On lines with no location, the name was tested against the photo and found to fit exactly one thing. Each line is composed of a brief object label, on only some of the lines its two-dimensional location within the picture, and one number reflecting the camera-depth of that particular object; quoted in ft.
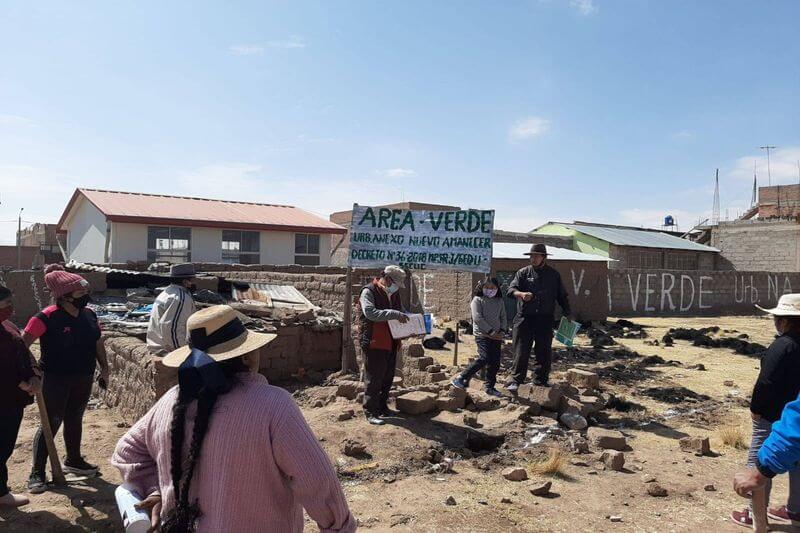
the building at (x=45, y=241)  98.80
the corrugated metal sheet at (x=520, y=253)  62.49
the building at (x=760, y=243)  111.86
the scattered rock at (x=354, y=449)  19.07
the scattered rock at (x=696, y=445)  20.89
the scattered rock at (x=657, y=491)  16.94
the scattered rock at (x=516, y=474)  17.72
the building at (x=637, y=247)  102.73
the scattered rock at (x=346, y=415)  22.18
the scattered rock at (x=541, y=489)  16.58
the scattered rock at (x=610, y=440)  20.81
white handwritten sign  34.19
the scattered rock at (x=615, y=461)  18.97
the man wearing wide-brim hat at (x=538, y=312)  26.12
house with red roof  70.23
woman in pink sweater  6.63
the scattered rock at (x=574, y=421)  22.59
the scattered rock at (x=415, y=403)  22.50
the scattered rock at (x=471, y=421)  21.99
